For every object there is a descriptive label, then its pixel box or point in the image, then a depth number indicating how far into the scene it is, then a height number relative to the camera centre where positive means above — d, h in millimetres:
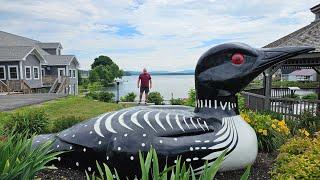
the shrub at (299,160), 2481 -900
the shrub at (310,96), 14005 -955
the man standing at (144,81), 10746 -87
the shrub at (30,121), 5188 -916
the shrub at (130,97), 16370 -1214
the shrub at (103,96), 17815 -1227
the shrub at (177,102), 11127 -1058
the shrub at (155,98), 14256 -1092
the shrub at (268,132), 3954 -874
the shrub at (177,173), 1729 -673
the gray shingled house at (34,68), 22076 +1266
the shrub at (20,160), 2105 -767
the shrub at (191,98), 9400 -747
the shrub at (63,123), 5079 -920
